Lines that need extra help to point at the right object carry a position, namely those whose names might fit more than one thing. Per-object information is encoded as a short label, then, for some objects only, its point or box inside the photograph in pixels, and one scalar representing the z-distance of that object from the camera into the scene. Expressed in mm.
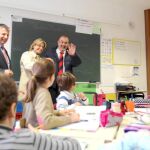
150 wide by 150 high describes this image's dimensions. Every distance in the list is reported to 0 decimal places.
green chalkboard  3647
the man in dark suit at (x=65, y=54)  3996
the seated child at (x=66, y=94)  2327
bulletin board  4613
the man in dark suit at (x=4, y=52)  3420
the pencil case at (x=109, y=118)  1639
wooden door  4897
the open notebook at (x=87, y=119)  1583
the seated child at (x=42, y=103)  1556
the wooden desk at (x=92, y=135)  1223
